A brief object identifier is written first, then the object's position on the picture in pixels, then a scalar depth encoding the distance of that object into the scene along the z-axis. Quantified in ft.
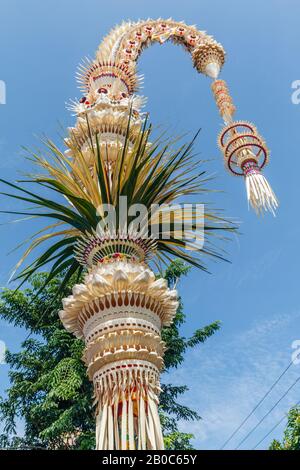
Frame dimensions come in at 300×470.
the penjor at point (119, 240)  14.66
